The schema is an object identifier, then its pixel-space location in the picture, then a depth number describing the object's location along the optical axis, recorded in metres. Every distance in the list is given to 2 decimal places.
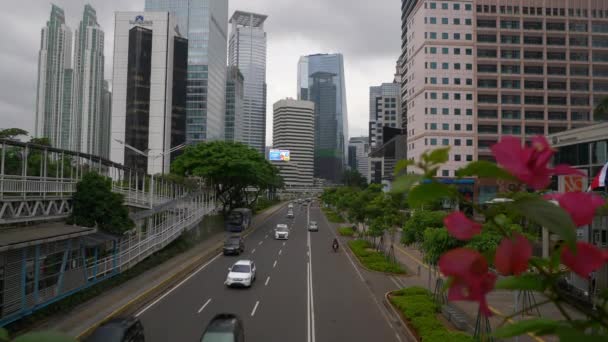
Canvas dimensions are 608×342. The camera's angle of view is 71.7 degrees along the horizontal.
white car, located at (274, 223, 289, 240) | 43.06
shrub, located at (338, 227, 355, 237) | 48.08
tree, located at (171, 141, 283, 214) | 45.12
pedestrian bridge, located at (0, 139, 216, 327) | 13.65
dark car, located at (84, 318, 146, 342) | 11.60
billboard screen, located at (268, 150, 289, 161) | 144.50
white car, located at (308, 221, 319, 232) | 51.91
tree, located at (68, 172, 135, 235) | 19.25
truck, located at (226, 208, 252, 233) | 47.25
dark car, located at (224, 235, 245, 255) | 32.34
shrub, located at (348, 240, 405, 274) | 26.42
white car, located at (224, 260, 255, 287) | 21.55
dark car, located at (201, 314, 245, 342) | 12.09
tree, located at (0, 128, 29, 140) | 28.19
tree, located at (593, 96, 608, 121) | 13.30
